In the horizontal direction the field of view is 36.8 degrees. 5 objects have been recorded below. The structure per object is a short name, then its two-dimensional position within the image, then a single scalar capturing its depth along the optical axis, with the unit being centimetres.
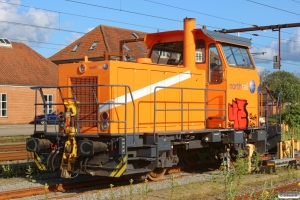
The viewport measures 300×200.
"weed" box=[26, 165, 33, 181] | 1046
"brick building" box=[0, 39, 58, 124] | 3844
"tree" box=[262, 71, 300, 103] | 4294
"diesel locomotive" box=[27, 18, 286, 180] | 897
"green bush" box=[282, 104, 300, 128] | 2717
